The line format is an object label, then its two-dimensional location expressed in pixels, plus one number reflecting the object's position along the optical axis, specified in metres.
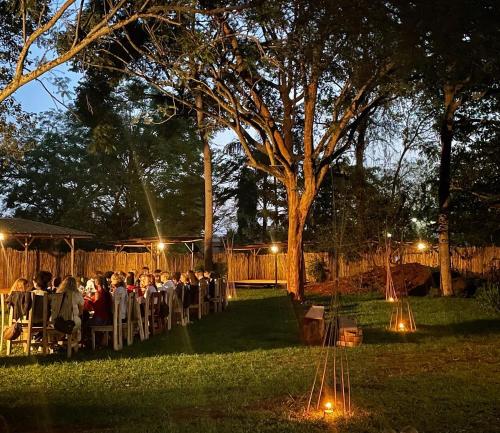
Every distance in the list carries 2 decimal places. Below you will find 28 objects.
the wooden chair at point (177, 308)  15.12
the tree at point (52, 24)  8.45
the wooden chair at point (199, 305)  17.38
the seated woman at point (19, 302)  10.95
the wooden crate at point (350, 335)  12.02
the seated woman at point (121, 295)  11.77
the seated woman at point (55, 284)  13.45
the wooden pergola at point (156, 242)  26.71
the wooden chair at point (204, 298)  17.84
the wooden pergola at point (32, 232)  24.78
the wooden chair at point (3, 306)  11.56
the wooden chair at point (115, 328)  11.62
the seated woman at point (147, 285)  13.39
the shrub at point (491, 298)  17.70
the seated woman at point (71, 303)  11.04
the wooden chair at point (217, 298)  19.27
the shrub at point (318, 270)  32.25
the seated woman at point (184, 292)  15.67
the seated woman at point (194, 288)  17.23
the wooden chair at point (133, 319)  12.30
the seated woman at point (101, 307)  11.70
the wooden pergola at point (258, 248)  32.84
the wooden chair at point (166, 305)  14.32
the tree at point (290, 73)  10.04
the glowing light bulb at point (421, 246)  31.42
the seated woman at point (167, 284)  14.84
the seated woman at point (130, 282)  14.58
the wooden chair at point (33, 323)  10.93
